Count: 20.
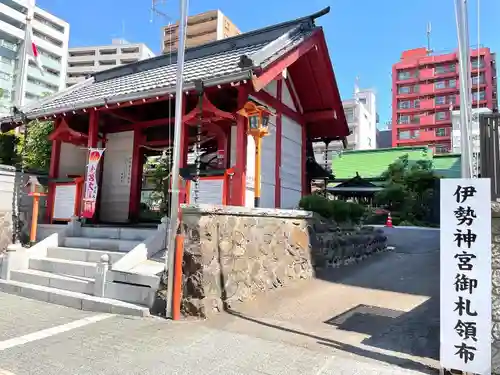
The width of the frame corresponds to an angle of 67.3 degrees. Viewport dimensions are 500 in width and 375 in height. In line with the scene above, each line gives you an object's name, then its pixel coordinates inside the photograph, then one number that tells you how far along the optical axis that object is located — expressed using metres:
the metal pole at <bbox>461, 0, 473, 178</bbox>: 5.04
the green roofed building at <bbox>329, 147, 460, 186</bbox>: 30.14
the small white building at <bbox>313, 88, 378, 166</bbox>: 62.59
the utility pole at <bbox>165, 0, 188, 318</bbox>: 5.97
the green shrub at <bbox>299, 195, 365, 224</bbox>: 10.15
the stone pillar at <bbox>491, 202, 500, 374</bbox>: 4.16
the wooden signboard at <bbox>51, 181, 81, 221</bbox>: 10.20
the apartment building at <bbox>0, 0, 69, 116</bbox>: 56.98
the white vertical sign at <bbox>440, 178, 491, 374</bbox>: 4.07
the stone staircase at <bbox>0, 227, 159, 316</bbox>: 6.39
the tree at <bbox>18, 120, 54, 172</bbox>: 14.02
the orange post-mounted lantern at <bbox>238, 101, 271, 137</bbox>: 8.20
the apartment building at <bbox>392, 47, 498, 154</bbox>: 60.75
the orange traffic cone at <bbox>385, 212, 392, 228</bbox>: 19.89
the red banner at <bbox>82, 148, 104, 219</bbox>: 9.70
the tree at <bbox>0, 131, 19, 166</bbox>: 13.77
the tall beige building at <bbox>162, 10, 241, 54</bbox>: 65.31
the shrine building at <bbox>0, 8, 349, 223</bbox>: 8.54
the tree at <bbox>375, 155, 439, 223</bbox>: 22.92
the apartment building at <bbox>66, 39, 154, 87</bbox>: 86.88
